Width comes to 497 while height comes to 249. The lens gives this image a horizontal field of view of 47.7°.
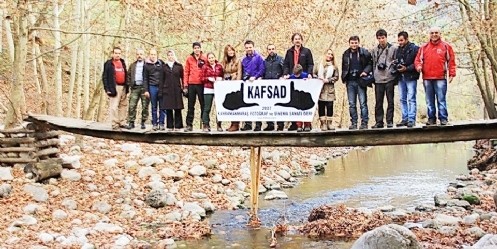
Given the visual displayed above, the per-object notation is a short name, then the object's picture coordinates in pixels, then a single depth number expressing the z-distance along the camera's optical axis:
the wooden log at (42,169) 12.41
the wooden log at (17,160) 12.55
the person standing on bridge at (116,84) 11.30
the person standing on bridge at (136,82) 11.35
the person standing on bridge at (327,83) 9.88
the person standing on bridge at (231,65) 10.66
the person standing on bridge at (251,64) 10.51
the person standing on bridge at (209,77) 10.85
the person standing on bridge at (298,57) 10.05
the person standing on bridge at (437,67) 8.92
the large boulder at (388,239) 7.87
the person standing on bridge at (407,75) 9.30
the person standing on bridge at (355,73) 9.81
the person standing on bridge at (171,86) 11.13
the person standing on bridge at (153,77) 11.13
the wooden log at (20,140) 12.70
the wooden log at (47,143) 12.89
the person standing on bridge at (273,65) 10.40
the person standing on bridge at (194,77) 10.88
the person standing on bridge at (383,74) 9.52
